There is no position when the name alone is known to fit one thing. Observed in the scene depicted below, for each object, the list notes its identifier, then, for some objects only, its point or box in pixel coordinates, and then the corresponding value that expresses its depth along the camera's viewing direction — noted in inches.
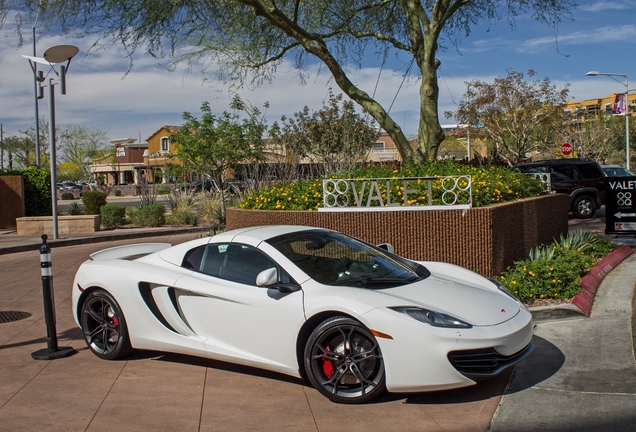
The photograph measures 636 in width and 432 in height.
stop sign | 1269.9
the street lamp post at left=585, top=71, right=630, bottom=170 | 1237.8
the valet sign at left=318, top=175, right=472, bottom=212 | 368.5
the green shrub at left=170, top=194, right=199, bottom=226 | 821.2
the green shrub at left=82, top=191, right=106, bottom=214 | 845.2
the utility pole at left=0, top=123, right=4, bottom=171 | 2245.3
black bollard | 250.8
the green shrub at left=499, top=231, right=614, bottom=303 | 305.9
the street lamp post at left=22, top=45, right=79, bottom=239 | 571.5
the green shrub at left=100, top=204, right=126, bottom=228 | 796.6
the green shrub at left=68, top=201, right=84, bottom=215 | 872.9
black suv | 802.2
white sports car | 188.4
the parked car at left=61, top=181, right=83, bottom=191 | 2568.7
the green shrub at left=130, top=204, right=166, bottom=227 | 807.1
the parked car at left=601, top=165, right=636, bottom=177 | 972.6
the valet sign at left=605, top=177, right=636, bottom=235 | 493.4
